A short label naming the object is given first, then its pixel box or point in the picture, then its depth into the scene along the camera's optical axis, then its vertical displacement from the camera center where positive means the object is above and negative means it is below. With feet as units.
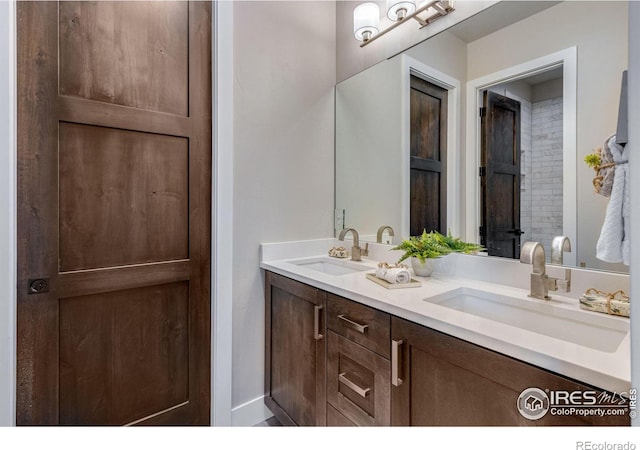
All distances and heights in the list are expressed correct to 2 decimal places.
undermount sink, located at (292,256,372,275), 5.71 -0.76
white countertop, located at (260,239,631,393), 2.19 -0.84
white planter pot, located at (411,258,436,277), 4.67 -0.62
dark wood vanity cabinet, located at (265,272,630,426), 2.56 -1.50
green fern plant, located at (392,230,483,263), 4.61 -0.32
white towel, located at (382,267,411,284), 4.12 -0.67
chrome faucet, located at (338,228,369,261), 5.91 -0.40
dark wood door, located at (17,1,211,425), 3.88 +0.15
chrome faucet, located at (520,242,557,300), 3.55 -0.55
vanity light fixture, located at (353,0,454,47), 4.71 +3.39
